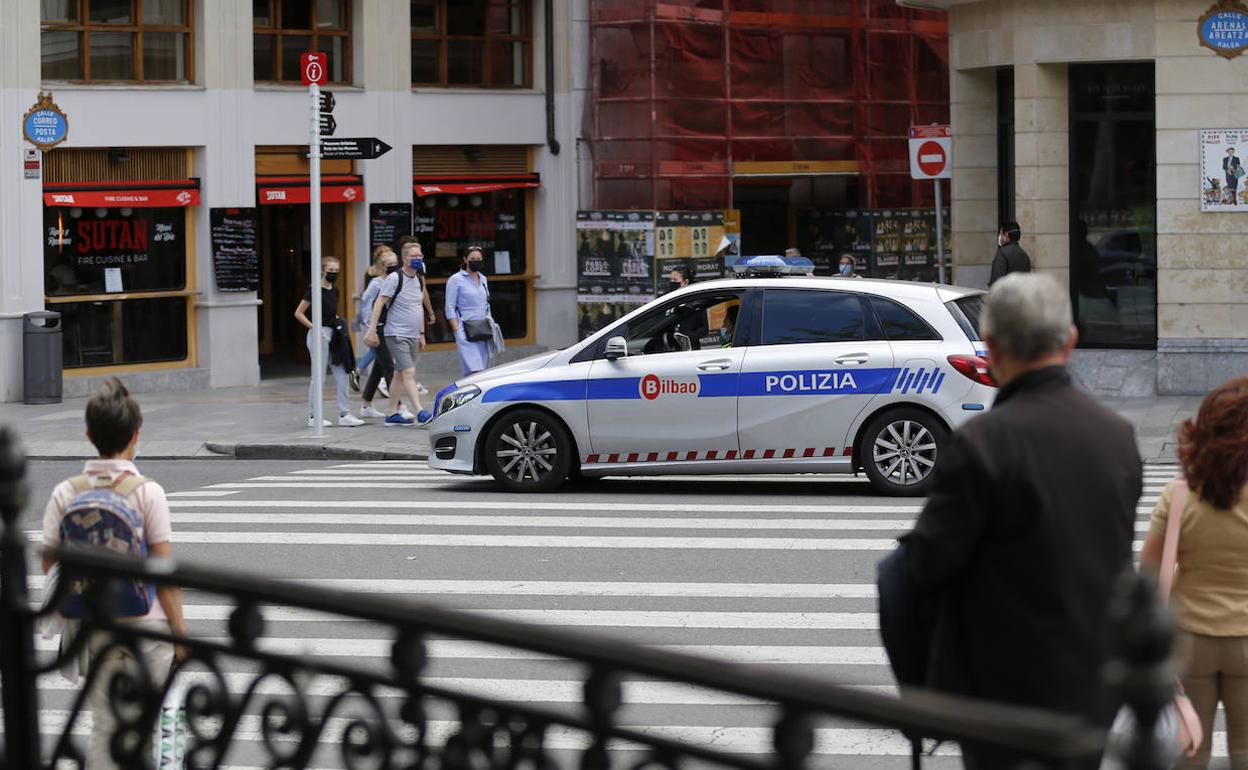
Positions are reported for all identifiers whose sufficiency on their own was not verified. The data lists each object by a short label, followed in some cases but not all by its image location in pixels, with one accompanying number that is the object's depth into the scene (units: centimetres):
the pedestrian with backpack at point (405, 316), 1950
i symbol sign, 1944
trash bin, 2203
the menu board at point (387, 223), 2534
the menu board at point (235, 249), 2405
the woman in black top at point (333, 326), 1959
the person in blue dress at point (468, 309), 1972
